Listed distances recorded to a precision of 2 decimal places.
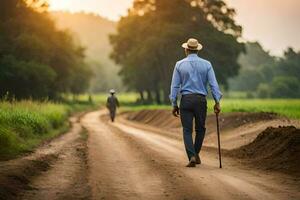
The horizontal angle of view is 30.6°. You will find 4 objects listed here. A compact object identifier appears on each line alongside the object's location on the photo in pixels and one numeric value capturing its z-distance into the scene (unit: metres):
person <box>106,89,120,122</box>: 36.00
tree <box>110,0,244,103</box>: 57.31
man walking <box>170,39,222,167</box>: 11.16
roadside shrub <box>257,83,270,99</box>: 95.11
